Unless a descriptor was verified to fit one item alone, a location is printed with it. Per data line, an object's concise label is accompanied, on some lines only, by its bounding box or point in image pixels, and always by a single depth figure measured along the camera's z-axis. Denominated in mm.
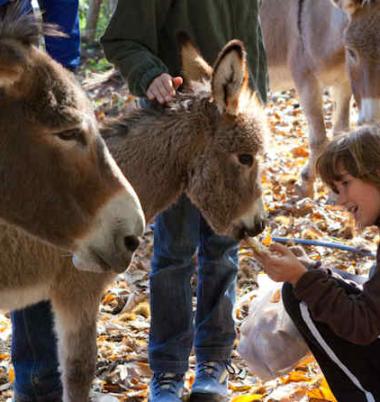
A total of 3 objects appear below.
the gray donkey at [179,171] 3531
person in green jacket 3781
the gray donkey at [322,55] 6699
